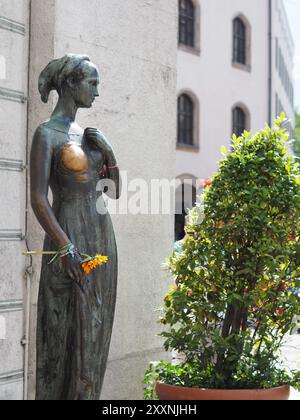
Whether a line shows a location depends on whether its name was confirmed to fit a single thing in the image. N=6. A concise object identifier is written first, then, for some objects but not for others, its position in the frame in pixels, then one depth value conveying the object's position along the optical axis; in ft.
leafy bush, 18.01
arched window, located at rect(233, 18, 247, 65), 97.50
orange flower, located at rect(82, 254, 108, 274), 12.63
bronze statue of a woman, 13.32
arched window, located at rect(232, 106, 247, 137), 97.35
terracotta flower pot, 16.98
